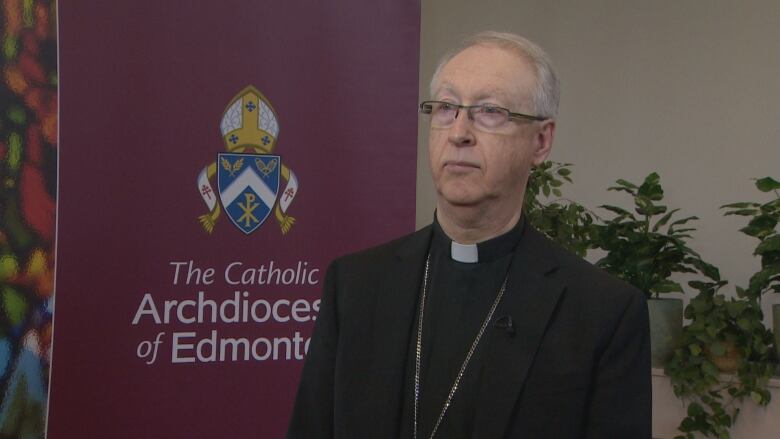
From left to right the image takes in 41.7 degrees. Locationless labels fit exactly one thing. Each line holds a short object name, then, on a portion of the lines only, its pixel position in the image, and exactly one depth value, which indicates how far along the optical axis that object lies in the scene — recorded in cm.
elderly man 157
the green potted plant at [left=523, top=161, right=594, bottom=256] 430
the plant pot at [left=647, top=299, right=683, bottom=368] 423
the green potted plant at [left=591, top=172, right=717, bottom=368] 423
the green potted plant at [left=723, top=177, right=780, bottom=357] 396
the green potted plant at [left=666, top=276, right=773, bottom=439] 398
